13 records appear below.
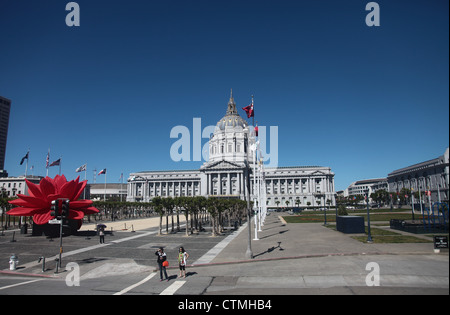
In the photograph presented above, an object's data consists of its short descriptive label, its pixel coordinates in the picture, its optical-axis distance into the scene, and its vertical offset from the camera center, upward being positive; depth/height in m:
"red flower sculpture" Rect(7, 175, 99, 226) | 23.83 -0.05
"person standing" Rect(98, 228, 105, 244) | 32.41 -3.99
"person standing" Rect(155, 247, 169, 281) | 16.19 -3.39
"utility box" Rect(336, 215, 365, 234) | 34.53 -3.14
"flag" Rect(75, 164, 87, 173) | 62.10 +6.67
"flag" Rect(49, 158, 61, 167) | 57.66 +7.45
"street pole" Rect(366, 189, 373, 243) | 26.80 -3.74
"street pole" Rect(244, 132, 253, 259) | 22.06 -4.05
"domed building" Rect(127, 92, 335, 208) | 147.25 +10.74
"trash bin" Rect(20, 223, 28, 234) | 40.26 -4.06
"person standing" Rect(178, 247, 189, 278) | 16.61 -3.41
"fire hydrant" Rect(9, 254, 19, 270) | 19.75 -4.19
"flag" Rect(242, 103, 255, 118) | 27.19 +8.18
